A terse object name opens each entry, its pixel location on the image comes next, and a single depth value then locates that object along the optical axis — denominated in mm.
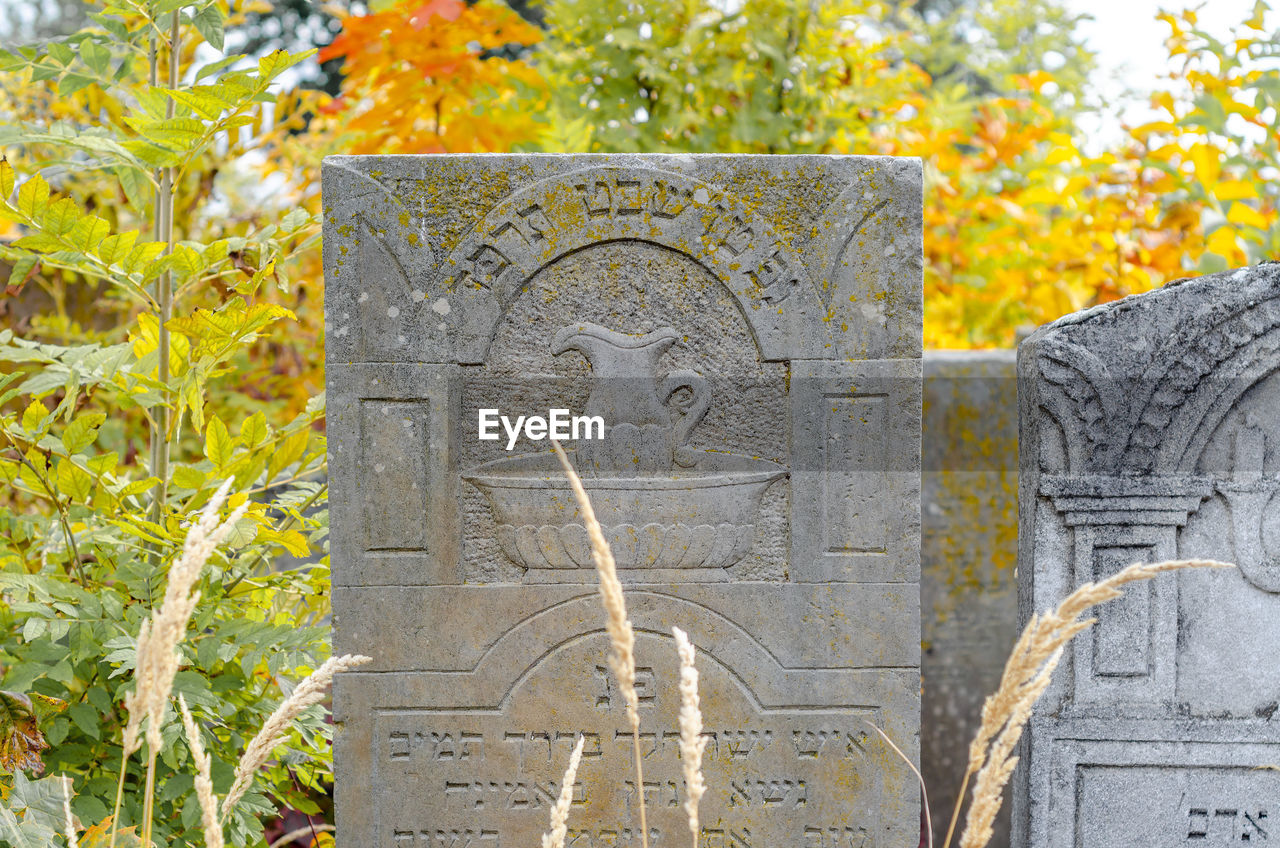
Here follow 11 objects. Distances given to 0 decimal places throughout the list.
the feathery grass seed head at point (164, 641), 2717
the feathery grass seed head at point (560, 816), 2742
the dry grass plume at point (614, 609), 2733
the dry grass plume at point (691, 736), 2732
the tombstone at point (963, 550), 3616
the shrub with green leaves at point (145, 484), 3139
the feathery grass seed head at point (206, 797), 2735
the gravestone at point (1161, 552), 3242
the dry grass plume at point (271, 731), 2770
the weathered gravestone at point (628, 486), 3149
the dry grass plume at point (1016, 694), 2722
